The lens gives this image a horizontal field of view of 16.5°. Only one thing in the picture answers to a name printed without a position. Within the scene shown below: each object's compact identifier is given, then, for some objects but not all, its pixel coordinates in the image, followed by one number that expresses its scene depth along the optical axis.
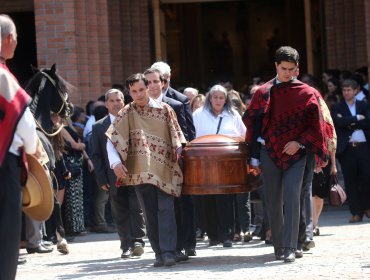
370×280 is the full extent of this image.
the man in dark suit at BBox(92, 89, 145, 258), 12.88
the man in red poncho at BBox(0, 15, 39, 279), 7.56
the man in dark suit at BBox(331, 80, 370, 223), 16.73
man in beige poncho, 11.56
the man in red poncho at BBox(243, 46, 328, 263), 11.35
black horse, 13.27
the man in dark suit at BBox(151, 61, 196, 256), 12.31
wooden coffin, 11.84
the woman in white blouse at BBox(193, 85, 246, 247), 13.75
